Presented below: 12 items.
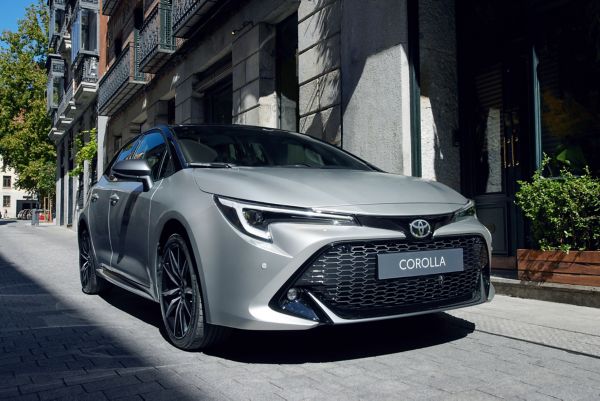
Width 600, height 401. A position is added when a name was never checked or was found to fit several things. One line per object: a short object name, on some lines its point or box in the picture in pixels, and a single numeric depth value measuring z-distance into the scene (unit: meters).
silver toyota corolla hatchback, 3.02
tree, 38.69
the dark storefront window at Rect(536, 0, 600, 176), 5.88
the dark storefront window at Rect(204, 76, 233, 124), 13.05
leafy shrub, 5.12
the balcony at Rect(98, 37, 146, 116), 18.22
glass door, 6.71
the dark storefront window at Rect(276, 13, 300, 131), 10.58
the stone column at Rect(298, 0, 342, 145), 8.67
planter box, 4.93
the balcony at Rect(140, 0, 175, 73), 15.38
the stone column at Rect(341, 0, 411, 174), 7.21
